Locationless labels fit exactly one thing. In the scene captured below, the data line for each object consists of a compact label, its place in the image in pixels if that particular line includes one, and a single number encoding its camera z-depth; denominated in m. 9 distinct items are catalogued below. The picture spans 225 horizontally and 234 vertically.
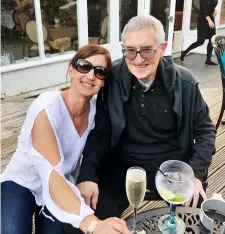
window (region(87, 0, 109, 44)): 5.75
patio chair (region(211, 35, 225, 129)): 3.11
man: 1.84
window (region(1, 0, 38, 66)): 4.89
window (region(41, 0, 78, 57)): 5.29
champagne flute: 1.29
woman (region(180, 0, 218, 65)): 6.54
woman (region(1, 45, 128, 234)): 1.48
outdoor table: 1.37
